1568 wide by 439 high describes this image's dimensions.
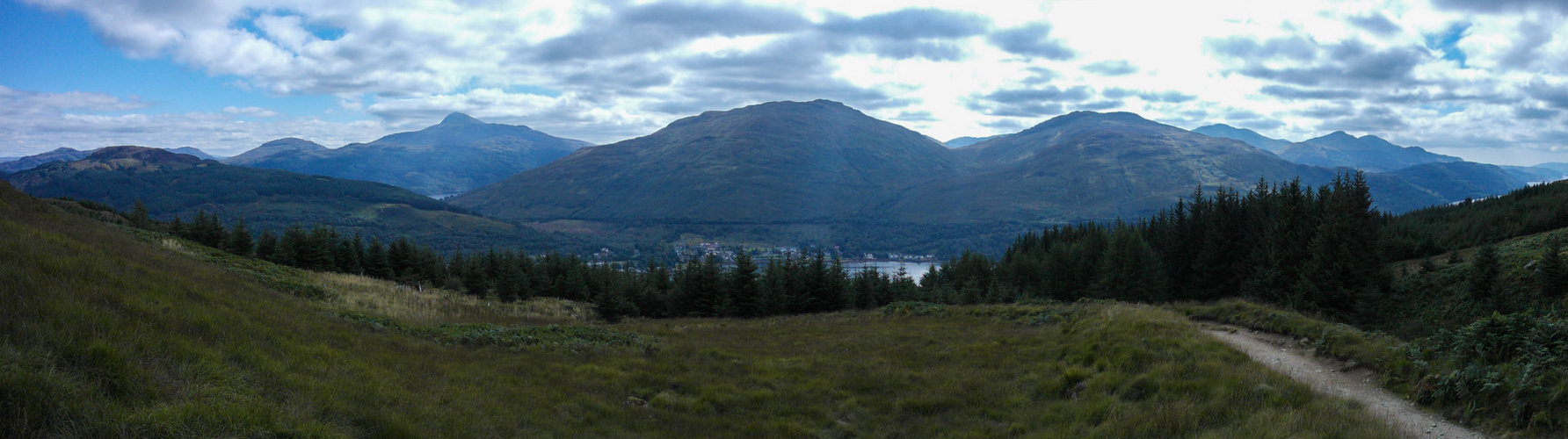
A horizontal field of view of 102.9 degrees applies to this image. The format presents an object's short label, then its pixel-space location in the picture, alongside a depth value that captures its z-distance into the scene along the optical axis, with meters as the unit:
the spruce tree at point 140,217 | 39.36
